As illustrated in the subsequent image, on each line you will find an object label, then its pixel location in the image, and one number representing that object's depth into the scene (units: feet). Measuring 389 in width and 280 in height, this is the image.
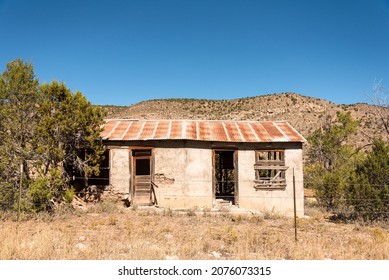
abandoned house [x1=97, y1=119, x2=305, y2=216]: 47.44
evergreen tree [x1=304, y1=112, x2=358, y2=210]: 49.06
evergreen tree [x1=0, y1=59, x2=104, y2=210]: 37.32
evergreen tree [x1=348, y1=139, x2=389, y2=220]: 38.52
